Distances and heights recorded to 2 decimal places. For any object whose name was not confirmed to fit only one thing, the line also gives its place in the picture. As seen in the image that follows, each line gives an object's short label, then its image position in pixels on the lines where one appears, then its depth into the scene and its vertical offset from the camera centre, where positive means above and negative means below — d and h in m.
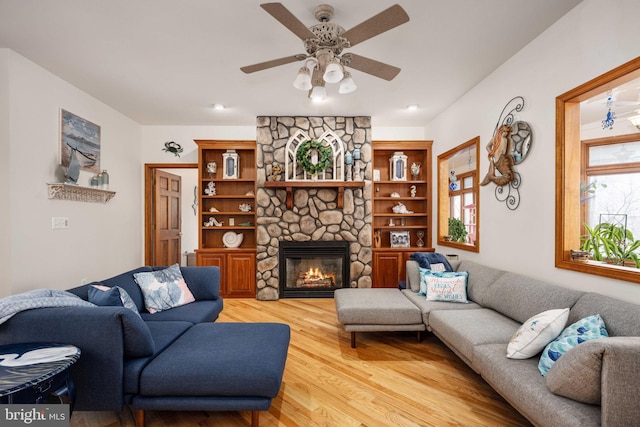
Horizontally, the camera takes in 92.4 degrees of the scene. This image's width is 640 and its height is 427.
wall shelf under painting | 3.12 +0.22
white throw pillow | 1.80 -0.74
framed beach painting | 3.31 +0.82
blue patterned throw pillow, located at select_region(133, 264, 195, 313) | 2.73 -0.72
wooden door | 5.20 -0.13
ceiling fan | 1.76 +1.11
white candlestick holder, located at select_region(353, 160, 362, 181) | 4.67 +0.60
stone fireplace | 4.69 +0.04
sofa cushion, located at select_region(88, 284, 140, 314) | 2.11 -0.59
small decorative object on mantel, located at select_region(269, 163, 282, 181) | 4.60 +0.59
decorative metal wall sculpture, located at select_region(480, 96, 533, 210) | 2.76 +0.57
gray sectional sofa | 1.27 -0.87
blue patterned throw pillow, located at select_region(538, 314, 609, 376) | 1.65 -0.69
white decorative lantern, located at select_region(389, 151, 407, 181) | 4.98 +0.73
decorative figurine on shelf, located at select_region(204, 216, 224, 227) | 4.91 -0.18
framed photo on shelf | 4.94 -0.46
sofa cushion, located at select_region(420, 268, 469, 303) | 3.04 -0.76
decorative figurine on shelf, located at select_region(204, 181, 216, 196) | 4.91 +0.35
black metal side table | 1.22 -0.68
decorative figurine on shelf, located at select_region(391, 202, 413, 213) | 5.02 +0.04
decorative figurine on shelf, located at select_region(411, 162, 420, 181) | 5.03 +0.68
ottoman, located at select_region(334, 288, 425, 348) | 2.84 -0.98
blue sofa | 1.63 -0.85
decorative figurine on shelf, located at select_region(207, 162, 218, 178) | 4.90 +0.70
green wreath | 4.52 +0.80
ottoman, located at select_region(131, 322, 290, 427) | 1.63 -0.91
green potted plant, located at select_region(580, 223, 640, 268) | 1.99 -0.24
